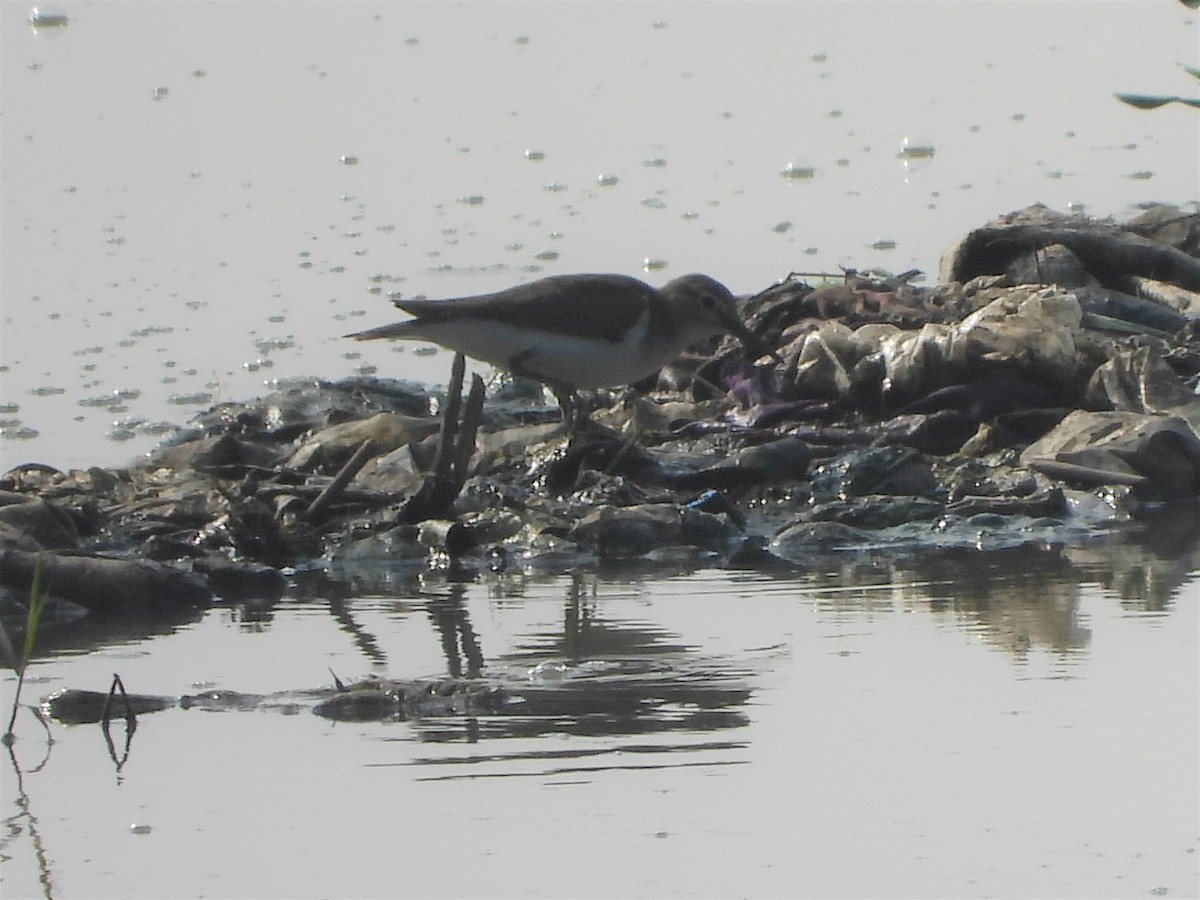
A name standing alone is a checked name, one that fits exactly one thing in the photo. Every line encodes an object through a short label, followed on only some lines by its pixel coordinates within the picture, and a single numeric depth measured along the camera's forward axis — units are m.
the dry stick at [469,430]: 15.86
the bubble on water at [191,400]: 20.00
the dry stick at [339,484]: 15.61
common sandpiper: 15.77
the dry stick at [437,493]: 15.48
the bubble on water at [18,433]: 18.86
